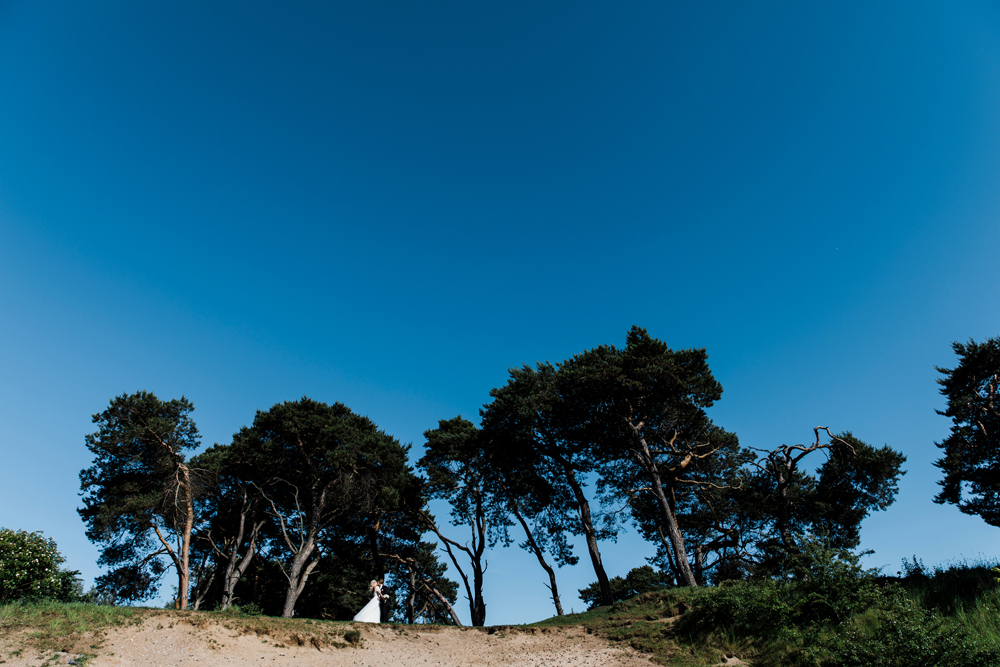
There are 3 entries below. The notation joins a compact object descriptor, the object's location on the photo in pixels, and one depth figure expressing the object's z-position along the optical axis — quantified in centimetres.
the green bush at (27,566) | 1803
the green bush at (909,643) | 815
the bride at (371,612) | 1759
